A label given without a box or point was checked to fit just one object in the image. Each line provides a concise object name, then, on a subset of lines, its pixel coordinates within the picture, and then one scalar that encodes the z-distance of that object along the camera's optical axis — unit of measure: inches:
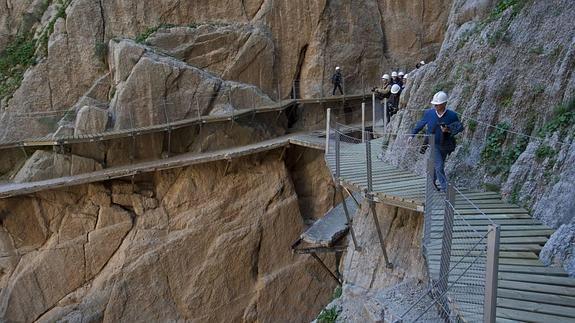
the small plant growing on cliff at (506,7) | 420.4
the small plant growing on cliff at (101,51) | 839.1
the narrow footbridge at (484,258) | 203.8
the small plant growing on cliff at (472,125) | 380.5
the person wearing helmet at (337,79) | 885.2
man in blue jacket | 323.0
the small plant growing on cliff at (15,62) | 837.2
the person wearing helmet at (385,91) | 659.3
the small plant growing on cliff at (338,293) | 452.8
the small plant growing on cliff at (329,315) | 395.9
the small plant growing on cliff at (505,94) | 366.9
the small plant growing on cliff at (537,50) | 366.3
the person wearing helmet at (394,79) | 730.7
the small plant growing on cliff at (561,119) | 305.7
